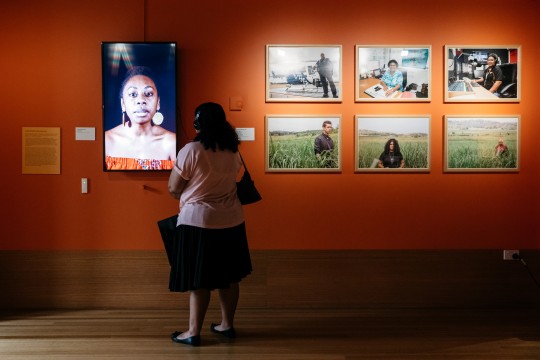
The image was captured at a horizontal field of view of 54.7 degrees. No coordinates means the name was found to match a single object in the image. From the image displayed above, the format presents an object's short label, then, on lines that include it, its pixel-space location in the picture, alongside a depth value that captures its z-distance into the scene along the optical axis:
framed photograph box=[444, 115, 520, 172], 4.30
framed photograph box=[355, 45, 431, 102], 4.27
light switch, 4.29
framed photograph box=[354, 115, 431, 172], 4.29
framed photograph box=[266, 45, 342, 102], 4.27
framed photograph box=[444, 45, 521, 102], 4.28
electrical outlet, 4.30
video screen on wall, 4.20
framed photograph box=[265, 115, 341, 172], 4.29
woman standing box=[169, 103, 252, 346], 3.31
